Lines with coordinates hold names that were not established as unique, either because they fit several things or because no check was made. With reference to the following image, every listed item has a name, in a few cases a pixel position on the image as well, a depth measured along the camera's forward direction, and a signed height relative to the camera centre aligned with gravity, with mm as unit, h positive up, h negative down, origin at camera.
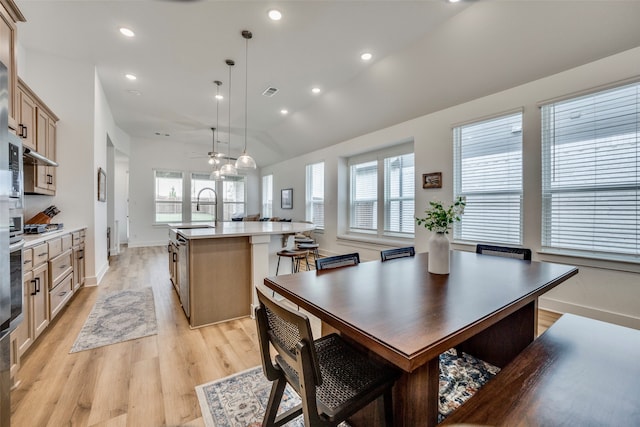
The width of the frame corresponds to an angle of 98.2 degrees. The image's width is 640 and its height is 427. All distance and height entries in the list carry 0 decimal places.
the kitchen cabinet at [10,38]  1824 +1192
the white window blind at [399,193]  4941 +361
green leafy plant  1812 -35
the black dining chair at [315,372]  1013 -705
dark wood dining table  985 -409
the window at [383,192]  4992 +407
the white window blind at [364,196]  5652 +361
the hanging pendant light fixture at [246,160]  3603 +704
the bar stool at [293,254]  3152 -475
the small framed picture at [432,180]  4105 +502
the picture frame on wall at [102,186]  4383 +435
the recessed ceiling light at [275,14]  2812 +2047
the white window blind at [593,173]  2635 +410
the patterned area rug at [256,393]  1627 -1190
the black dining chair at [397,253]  2235 -345
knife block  3359 -90
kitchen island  2697 -602
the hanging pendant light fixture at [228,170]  4422 +684
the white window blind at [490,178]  3418 +457
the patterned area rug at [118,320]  2492 -1126
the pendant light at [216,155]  4434 +1065
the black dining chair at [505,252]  2258 -336
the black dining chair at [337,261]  1862 -346
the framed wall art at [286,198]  7985 +418
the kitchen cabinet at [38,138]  2791 +835
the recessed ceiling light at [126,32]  3141 +2072
